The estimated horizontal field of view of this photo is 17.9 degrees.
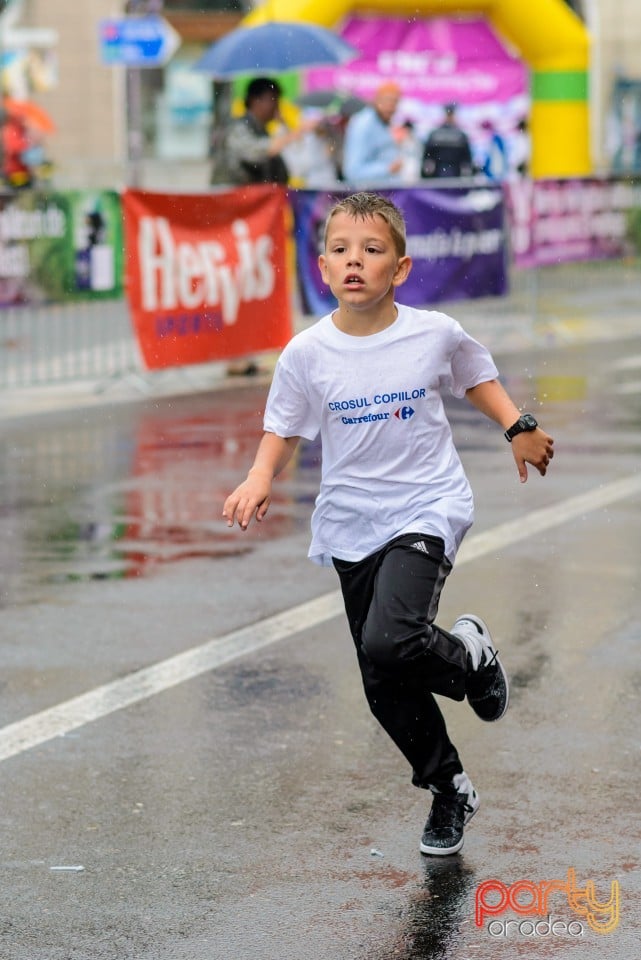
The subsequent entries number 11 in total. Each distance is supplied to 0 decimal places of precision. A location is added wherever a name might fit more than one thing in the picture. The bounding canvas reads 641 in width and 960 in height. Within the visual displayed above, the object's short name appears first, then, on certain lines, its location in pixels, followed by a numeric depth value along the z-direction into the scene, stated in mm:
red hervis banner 14430
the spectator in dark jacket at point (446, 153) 20375
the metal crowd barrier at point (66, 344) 15078
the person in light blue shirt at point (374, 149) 18781
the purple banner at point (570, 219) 18500
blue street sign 23609
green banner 14203
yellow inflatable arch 26844
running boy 4969
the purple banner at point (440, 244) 16141
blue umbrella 19891
